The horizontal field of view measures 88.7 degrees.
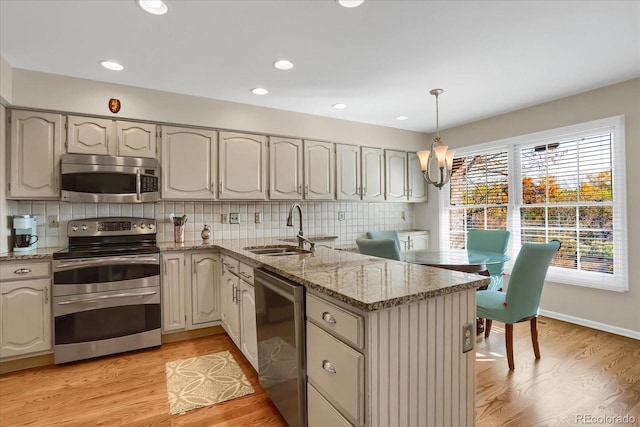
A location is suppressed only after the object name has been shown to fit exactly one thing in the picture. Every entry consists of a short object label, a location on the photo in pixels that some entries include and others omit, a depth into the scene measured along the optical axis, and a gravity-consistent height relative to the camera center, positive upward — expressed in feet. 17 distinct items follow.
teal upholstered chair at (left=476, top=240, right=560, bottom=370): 7.79 -1.87
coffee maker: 8.95 -0.44
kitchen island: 3.86 -1.71
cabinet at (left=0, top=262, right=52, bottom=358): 8.23 -2.32
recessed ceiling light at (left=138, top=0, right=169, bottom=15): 6.27 +4.12
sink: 9.34 -0.98
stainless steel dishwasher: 5.11 -2.20
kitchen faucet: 7.98 -0.60
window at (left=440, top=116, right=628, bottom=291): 10.53 +0.69
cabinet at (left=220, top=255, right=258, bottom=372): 7.39 -2.30
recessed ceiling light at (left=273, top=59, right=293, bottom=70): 8.76 +4.14
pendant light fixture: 10.34 +1.85
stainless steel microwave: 9.37 +1.15
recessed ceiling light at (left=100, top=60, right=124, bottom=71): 8.66 +4.10
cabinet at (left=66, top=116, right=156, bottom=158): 9.61 +2.45
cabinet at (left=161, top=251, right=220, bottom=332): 10.00 -2.32
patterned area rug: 6.94 -3.89
